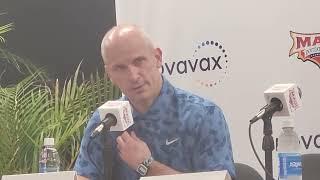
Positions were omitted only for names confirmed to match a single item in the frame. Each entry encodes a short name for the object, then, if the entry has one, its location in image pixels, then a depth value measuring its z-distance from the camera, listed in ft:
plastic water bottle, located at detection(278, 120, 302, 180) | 8.95
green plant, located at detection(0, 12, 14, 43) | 14.96
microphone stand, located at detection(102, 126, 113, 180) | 8.78
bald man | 10.20
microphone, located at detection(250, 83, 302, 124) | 8.76
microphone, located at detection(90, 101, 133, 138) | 8.89
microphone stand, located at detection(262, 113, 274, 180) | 8.60
